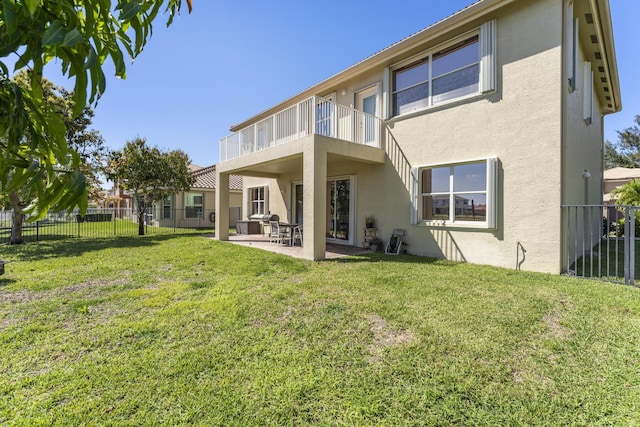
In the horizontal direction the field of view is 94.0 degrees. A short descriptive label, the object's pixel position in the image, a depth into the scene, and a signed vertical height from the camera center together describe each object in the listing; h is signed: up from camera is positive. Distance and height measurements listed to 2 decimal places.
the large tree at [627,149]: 32.97 +7.55
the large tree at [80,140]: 11.95 +3.62
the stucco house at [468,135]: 6.89 +2.20
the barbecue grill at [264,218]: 14.05 -0.28
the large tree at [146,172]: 15.10 +2.08
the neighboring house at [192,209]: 21.62 +0.22
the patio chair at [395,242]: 9.44 -0.93
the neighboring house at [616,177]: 21.12 +2.59
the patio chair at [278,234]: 11.52 -0.87
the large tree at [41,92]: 0.94 +0.43
